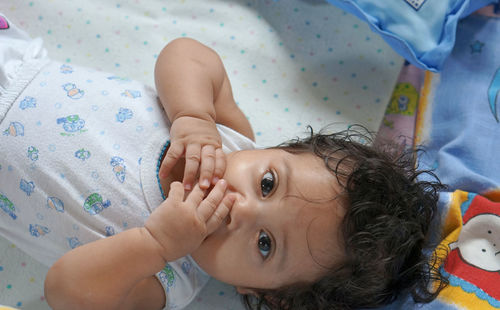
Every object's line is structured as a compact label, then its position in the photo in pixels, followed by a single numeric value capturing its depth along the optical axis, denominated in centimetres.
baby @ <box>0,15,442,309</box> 93
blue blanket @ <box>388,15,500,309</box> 101
